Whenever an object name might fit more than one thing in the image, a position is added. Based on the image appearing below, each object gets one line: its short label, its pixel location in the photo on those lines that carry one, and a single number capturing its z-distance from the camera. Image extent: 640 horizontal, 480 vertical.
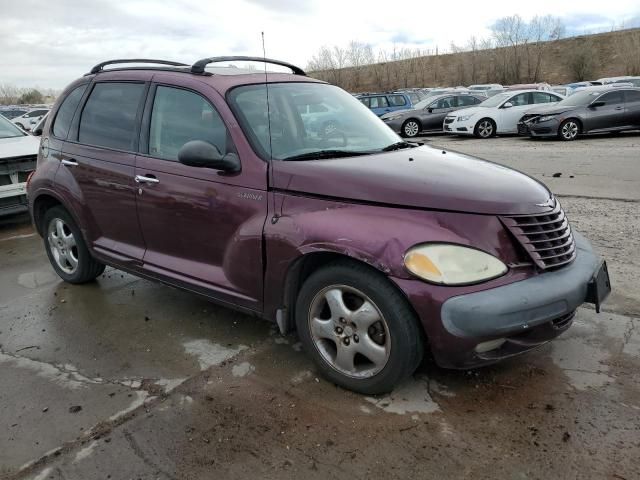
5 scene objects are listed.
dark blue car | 21.28
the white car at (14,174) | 7.14
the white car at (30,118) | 24.39
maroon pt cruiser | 2.65
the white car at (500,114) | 17.42
